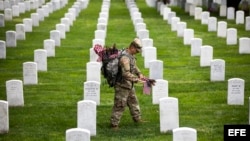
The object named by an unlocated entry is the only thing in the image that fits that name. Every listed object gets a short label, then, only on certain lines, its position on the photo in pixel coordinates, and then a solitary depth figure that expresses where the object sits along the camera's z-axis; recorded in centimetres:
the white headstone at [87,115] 1598
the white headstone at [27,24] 3569
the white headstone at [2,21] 3770
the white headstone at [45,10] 4370
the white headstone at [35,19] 3856
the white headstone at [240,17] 3801
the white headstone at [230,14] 4031
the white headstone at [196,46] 2718
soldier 1620
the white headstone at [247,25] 3564
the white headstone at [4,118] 1611
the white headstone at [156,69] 2197
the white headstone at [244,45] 2788
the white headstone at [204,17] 3825
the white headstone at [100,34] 3045
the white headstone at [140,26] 3315
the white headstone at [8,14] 4091
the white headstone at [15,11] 4328
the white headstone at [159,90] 1878
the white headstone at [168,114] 1612
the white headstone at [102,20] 3633
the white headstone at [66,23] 3587
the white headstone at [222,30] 3262
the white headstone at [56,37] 3042
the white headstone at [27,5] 4738
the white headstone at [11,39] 3022
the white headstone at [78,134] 1364
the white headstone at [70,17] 3868
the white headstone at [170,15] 3831
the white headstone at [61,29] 3306
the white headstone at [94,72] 2181
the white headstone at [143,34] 3062
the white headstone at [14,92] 1877
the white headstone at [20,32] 3266
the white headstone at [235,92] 1872
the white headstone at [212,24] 3525
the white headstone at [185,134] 1376
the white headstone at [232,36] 3032
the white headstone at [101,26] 3334
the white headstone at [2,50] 2694
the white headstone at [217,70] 2223
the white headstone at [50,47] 2767
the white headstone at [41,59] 2421
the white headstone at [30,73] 2172
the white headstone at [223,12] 4206
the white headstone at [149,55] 2480
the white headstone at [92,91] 1847
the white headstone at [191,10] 4358
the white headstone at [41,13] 4141
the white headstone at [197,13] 4085
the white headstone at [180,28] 3322
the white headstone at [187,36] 3059
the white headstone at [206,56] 2475
